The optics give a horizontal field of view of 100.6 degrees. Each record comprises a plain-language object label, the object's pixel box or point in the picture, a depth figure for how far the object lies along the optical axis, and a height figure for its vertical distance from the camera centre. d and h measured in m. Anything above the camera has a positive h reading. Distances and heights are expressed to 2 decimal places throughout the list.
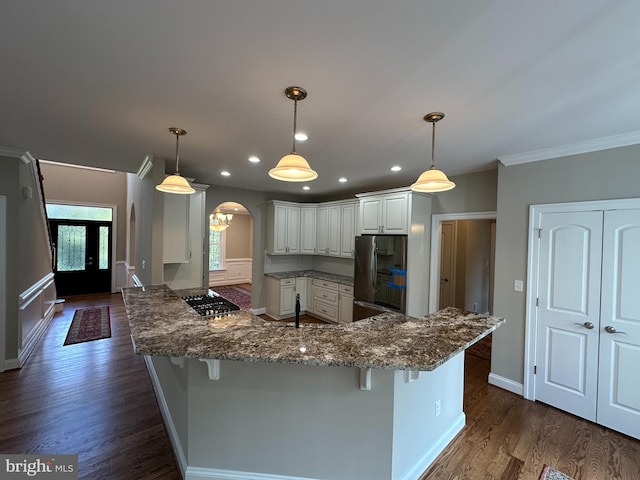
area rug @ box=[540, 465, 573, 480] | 1.87 -1.65
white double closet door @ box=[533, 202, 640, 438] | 2.31 -0.67
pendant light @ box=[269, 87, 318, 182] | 1.68 +0.45
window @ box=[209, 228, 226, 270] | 8.79 -0.50
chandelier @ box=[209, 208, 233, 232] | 6.95 +0.37
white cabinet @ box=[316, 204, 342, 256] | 5.24 +0.17
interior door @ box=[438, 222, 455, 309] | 5.21 -0.48
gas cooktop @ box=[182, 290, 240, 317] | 2.37 -0.68
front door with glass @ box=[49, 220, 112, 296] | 6.89 -0.65
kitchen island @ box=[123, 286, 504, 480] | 1.59 -1.06
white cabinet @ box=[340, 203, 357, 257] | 4.95 +0.15
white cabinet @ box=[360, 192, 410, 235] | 3.79 +0.39
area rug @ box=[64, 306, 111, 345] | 4.23 -1.68
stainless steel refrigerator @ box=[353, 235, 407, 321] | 3.80 -0.55
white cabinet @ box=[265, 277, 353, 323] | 4.88 -1.20
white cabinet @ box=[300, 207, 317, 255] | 5.67 +0.15
